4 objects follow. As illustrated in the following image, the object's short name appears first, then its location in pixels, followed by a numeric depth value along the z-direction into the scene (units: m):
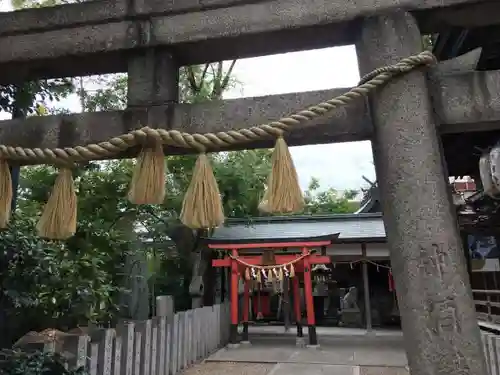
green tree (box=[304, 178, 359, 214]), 24.70
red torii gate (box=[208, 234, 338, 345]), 9.38
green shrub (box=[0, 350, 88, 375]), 2.71
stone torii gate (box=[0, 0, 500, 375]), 1.73
